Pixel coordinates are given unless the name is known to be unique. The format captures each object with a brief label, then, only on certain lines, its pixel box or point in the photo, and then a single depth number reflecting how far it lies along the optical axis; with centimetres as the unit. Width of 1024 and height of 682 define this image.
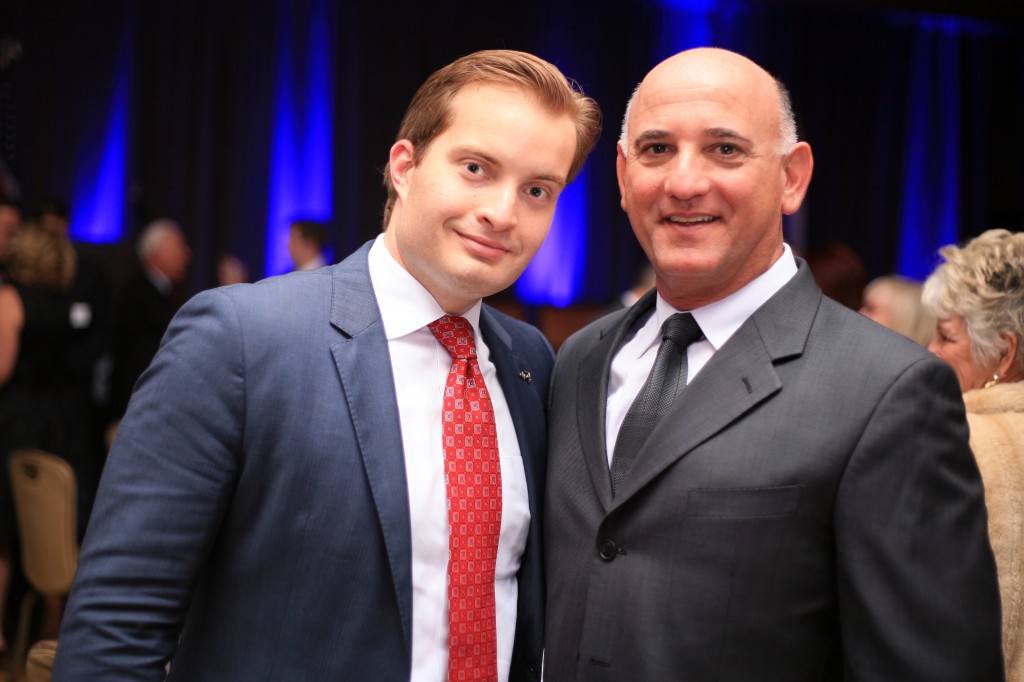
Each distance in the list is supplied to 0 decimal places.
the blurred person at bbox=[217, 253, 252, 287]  676
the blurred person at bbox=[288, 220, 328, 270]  611
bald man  144
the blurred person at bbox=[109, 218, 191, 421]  532
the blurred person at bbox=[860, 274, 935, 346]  342
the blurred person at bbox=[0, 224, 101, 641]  427
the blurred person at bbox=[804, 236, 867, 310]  416
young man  144
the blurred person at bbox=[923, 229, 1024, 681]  200
